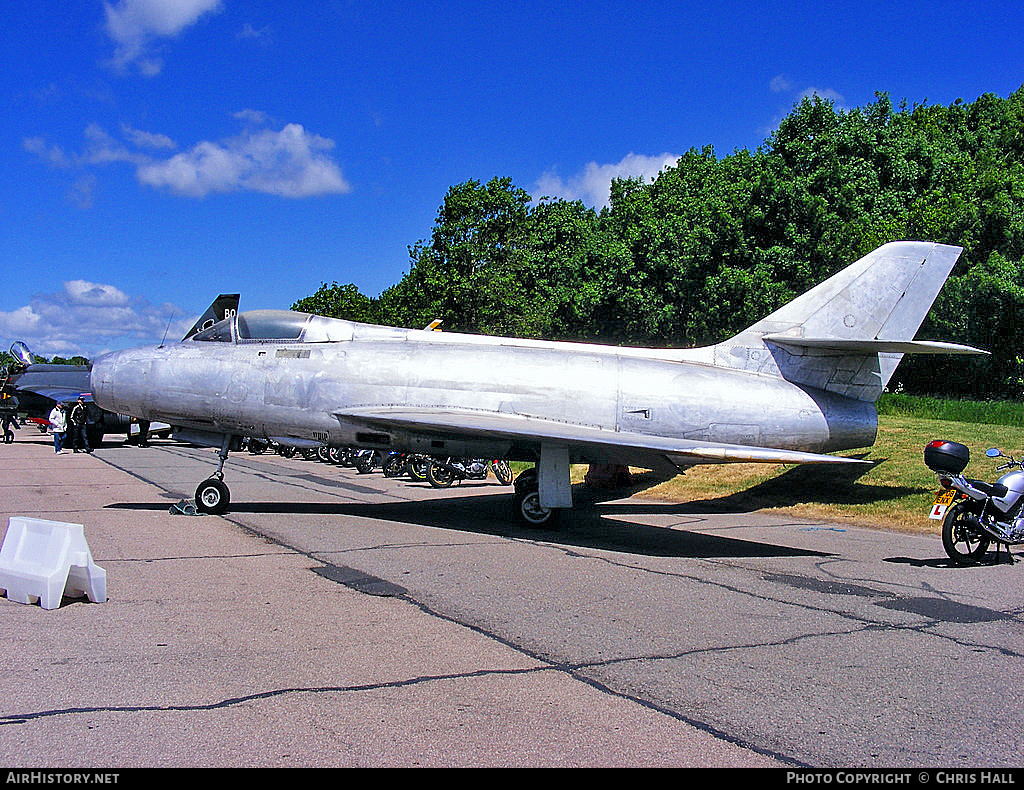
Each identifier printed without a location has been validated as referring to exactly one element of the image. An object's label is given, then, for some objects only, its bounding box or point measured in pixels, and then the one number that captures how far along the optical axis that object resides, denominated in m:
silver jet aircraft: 11.70
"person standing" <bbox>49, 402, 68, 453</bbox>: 29.69
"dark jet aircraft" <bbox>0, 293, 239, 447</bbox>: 35.33
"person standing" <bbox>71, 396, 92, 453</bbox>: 29.03
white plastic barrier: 6.32
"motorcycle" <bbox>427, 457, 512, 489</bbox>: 18.44
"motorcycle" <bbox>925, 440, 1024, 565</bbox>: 9.02
